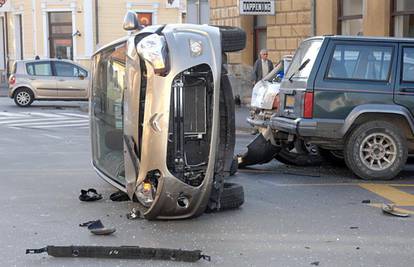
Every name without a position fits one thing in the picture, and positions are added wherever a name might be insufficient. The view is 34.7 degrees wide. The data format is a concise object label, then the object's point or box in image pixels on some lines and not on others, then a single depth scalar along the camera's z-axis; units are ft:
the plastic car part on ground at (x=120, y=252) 17.58
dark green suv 28.25
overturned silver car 19.98
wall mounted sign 59.00
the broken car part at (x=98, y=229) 19.90
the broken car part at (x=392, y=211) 22.36
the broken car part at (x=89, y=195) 24.71
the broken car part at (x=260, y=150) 30.83
